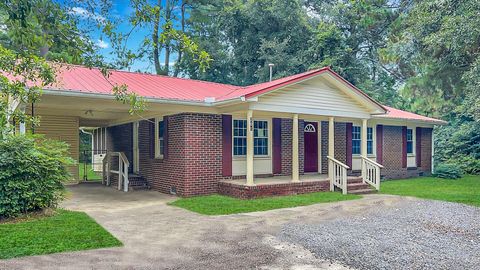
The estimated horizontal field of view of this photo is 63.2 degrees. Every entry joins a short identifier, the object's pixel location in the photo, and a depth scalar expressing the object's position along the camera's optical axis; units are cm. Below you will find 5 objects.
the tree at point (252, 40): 2348
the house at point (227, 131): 1065
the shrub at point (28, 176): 720
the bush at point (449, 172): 1692
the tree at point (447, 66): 1188
